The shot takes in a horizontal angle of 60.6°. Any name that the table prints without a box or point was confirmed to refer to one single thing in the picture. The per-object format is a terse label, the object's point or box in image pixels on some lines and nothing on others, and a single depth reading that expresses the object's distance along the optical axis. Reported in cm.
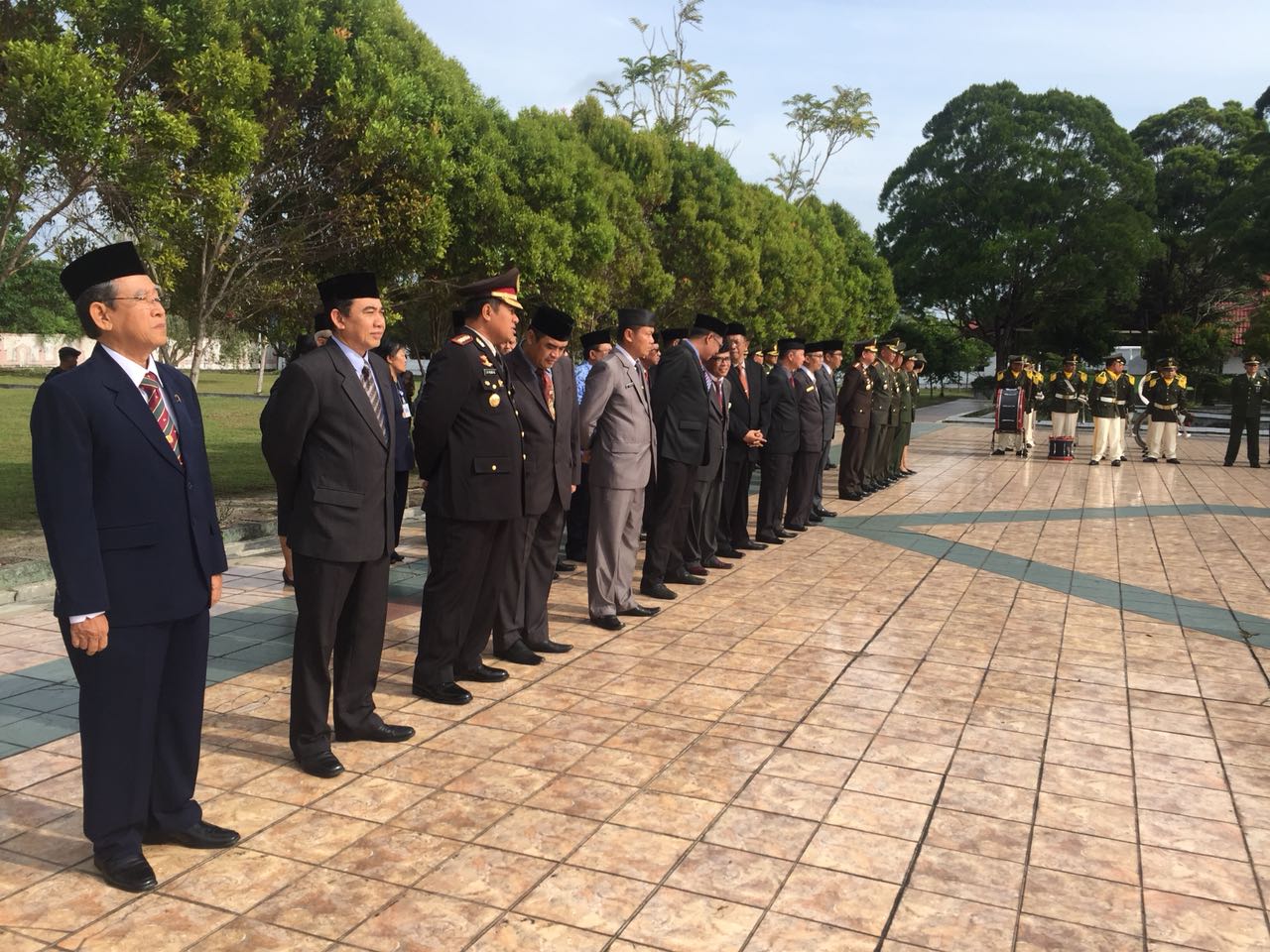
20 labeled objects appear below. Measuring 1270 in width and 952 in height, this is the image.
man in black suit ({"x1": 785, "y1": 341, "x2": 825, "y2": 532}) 1014
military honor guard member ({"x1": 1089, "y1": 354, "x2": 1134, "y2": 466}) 1755
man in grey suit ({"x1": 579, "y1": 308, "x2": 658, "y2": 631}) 663
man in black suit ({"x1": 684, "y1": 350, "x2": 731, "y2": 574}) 784
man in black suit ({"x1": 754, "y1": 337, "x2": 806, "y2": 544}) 966
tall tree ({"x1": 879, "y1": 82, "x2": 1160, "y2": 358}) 4209
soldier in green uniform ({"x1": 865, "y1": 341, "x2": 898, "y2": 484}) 1348
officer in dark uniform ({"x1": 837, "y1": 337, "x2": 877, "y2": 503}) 1291
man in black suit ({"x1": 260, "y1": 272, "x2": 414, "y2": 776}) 409
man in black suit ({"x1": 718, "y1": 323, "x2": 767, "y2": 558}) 891
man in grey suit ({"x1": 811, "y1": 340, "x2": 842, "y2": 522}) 1159
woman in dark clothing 789
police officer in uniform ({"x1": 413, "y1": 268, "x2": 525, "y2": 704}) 502
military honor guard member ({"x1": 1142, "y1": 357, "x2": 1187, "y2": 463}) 1828
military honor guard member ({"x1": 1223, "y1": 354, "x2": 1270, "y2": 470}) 1795
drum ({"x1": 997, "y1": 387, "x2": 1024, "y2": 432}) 1956
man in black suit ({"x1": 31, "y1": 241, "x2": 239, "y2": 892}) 314
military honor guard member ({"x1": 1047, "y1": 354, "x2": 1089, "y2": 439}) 1873
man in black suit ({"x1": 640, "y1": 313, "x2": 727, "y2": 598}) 739
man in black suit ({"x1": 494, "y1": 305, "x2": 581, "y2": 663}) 547
